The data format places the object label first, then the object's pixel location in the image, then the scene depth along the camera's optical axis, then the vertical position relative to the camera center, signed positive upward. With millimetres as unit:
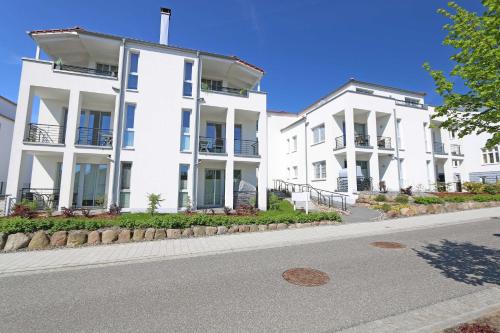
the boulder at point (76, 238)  8615 -1803
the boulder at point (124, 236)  9211 -1824
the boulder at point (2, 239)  7980 -1715
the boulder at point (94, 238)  8891 -1843
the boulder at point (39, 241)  8242 -1834
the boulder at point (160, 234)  9648 -1814
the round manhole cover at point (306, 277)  5281 -2004
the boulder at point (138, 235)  9359 -1806
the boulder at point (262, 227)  11278 -1744
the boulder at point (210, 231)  10371 -1799
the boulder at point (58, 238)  8484 -1790
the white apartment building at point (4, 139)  21641 +4282
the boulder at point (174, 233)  9844 -1813
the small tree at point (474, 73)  4434 +2309
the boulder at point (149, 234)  9492 -1790
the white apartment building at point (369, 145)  20406 +4201
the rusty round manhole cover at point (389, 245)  8281 -1897
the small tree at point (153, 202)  12144 -698
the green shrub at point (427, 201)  16062 -654
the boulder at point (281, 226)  11595 -1744
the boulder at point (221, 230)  10562 -1781
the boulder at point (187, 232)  10062 -1806
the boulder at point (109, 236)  9039 -1797
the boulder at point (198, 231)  10195 -1776
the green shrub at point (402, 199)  16652 -568
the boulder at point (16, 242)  8023 -1830
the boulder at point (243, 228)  10896 -1746
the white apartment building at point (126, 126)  13648 +3722
